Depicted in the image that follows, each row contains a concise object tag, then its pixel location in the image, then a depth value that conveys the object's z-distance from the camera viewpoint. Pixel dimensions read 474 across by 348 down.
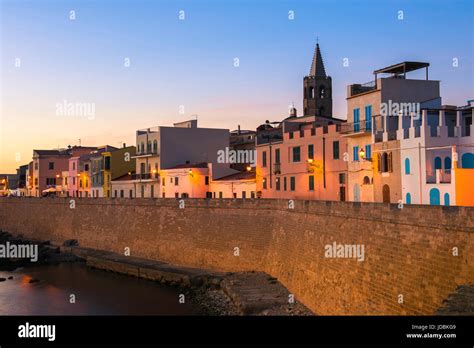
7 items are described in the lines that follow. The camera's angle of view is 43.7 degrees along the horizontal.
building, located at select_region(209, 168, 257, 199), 53.47
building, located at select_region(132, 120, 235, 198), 62.00
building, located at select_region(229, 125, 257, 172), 61.59
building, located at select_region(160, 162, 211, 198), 57.41
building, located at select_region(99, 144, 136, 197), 71.06
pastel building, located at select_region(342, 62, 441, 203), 35.62
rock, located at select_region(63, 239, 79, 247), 57.89
